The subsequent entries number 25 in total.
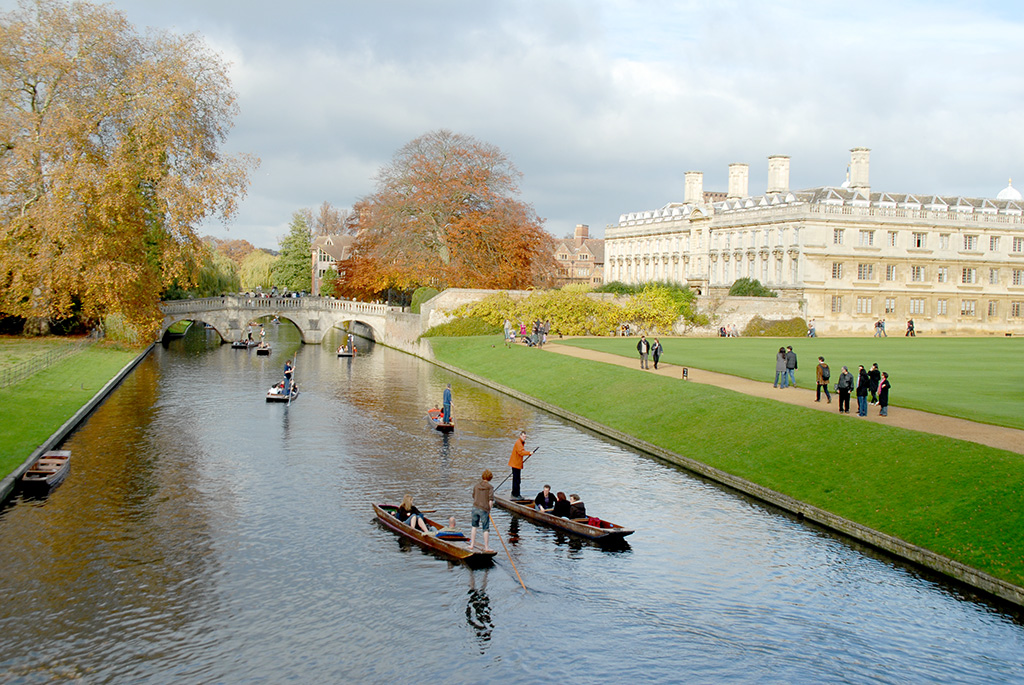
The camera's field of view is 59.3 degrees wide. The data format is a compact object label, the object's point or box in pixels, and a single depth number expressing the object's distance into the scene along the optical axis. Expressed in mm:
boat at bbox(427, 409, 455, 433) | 34219
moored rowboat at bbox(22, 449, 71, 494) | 23672
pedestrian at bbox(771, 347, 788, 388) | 36688
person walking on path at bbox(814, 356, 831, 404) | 32531
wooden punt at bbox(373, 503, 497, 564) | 18969
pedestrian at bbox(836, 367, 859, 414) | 29891
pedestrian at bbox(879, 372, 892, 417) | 28766
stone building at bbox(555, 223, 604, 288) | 156250
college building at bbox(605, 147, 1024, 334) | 80438
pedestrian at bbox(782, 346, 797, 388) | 36500
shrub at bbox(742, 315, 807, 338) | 76625
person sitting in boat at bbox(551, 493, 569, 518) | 21641
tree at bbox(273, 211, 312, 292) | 122250
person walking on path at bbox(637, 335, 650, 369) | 45750
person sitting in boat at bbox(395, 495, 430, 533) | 20344
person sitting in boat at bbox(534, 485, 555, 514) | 22266
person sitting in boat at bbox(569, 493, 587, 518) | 21234
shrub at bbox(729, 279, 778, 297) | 81688
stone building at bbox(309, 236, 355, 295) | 153375
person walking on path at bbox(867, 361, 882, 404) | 30984
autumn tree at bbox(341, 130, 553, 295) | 77375
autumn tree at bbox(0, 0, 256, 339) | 49688
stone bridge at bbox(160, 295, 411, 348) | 75375
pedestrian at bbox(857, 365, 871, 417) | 29062
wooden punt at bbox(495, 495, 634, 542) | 20328
